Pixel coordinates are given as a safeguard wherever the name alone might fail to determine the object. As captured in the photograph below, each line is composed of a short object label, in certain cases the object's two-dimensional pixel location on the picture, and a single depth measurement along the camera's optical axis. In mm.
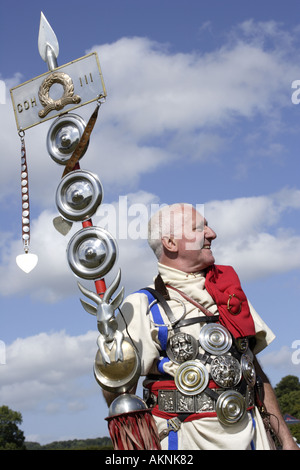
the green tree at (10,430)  52281
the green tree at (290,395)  41059
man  4539
